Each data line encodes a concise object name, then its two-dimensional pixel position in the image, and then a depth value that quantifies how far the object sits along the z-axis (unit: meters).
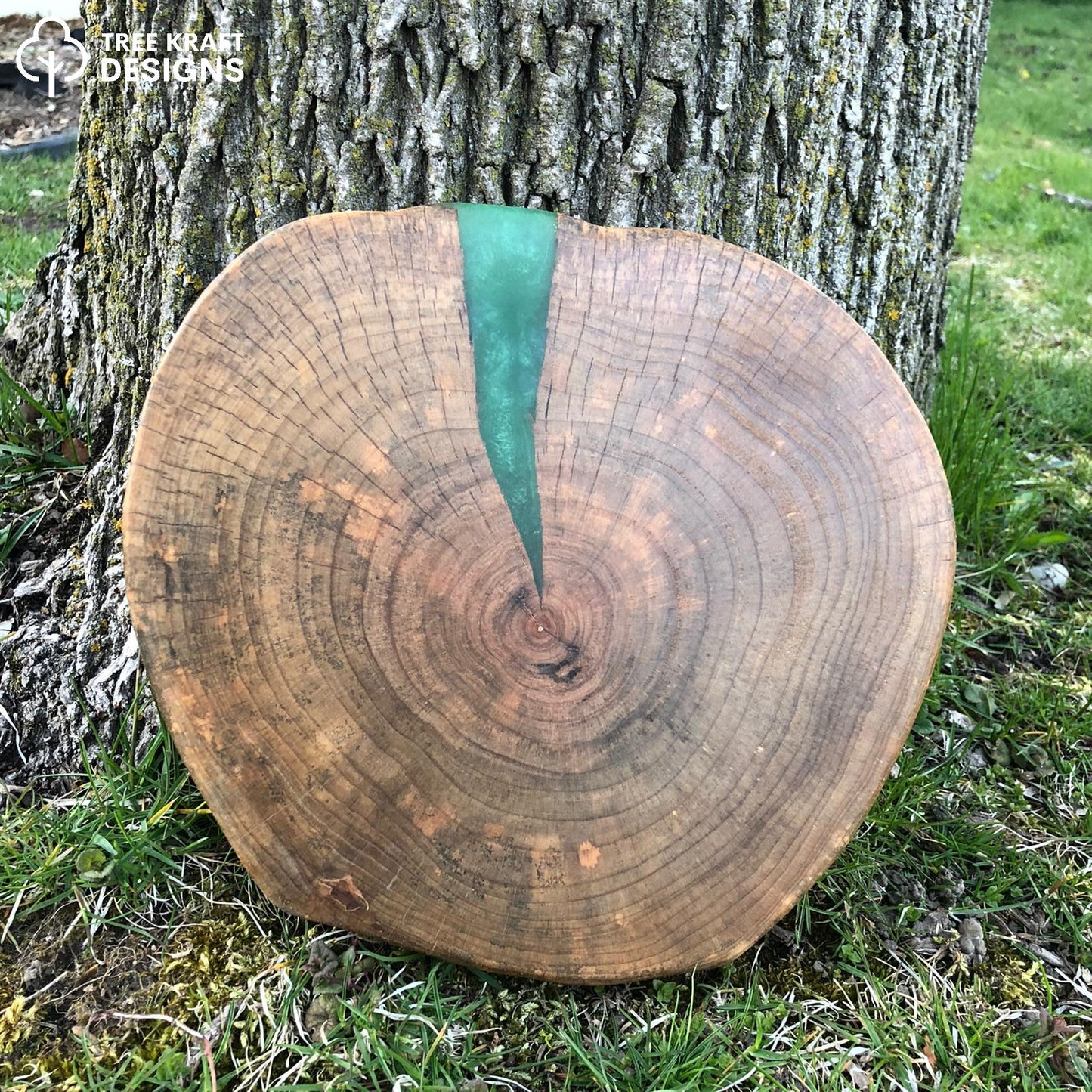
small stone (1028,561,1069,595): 0.86
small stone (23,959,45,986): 0.55
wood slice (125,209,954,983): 0.51
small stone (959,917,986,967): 0.59
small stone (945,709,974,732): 0.73
